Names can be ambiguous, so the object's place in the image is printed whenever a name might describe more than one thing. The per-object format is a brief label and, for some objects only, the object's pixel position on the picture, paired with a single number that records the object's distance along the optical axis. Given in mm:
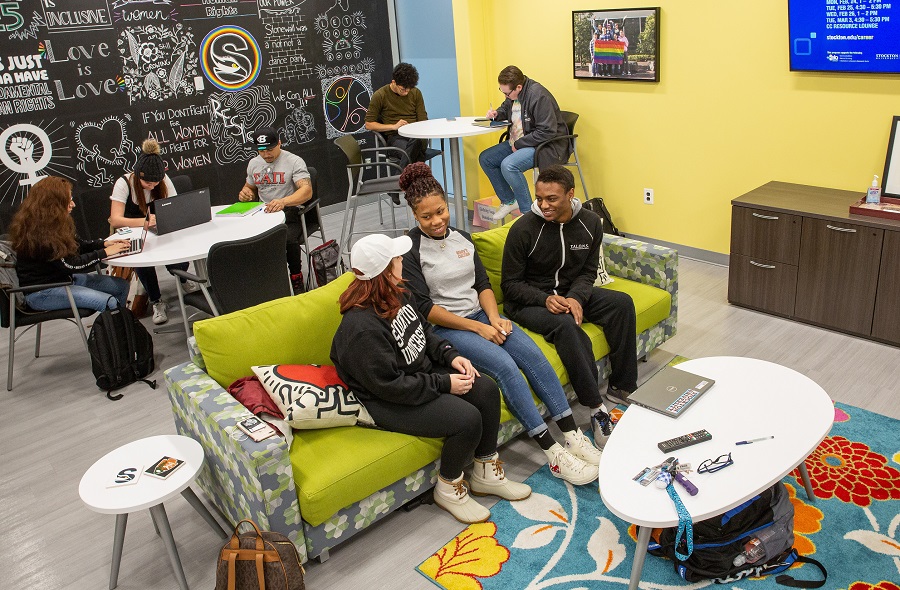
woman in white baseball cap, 2816
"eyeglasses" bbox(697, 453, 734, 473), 2469
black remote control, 2584
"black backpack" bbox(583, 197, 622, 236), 5805
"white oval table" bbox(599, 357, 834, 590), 2361
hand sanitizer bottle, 4121
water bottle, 2605
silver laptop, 2812
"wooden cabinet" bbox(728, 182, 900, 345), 4035
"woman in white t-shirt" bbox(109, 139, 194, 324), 4699
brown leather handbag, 2439
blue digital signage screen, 4156
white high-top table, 5594
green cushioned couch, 2613
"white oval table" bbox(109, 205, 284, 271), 4082
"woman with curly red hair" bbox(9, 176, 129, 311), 4188
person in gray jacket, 5625
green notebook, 4872
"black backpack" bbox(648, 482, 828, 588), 2596
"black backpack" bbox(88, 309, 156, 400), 4246
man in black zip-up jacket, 3520
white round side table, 2533
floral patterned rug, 2652
